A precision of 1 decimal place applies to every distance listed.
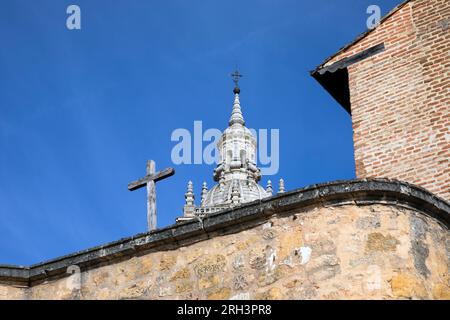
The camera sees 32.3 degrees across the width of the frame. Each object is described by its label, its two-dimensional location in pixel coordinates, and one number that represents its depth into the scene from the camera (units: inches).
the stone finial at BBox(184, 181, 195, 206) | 2006.0
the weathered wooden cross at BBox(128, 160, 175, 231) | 362.9
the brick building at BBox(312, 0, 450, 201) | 460.8
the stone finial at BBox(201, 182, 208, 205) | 2144.2
